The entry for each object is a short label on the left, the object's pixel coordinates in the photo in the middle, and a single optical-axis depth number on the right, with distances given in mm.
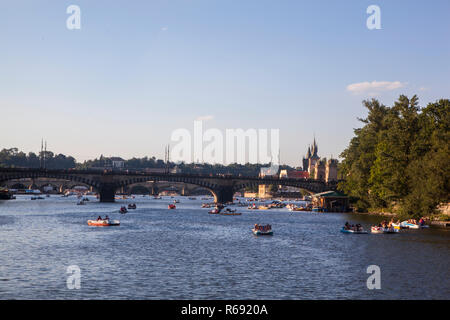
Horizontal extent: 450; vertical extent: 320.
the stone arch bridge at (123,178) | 183625
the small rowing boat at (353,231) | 88812
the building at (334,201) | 161875
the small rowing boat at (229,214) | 144250
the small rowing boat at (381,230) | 88938
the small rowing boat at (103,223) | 98188
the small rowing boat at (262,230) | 86000
